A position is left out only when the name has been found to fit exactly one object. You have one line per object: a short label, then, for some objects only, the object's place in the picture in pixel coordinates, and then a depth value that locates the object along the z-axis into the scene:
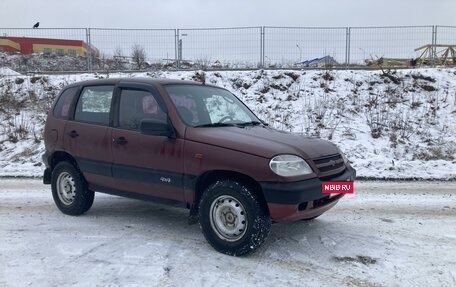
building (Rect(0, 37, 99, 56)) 19.98
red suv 4.51
